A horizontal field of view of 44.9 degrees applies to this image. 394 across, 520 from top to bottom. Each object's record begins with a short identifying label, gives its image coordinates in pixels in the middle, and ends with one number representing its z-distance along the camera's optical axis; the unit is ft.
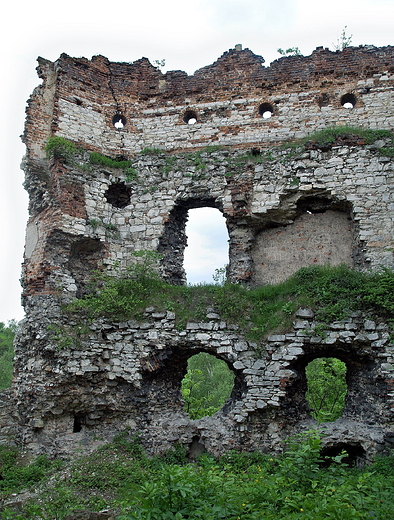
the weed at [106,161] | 39.86
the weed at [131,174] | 40.45
